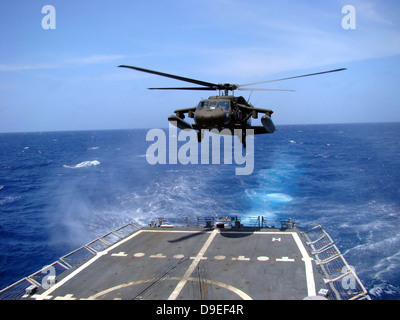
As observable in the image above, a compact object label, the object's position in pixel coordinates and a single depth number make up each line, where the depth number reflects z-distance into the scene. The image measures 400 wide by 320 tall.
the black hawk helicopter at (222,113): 21.47
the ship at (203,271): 18.95
